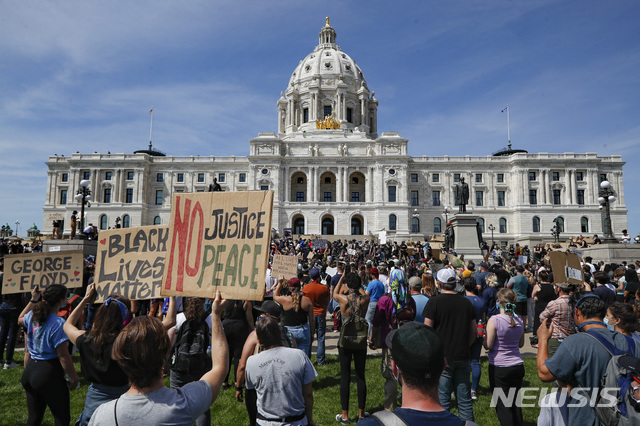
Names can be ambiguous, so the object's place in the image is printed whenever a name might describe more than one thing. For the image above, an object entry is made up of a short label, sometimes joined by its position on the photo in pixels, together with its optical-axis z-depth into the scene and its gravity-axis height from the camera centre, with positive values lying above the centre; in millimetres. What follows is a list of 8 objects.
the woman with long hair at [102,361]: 3781 -999
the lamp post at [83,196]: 22375 +3098
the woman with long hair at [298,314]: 6781 -1030
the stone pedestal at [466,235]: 24609 +862
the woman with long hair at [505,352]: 5465 -1312
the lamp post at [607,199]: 20894 +2660
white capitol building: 59656 +9429
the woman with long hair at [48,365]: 4668 -1295
